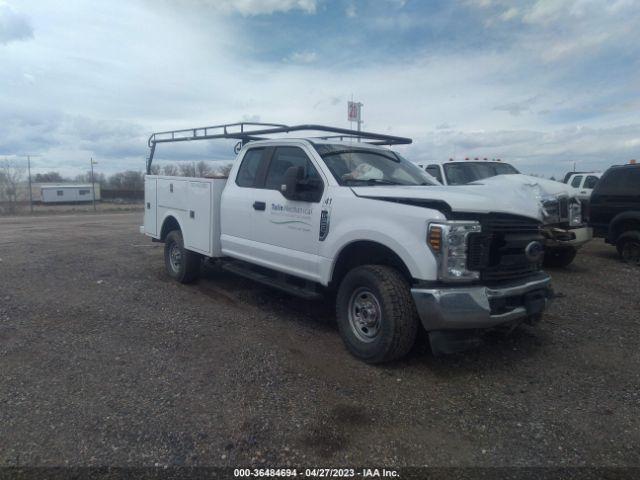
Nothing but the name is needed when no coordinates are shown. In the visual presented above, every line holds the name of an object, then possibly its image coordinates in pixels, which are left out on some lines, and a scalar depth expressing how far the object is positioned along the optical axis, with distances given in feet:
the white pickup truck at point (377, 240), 12.58
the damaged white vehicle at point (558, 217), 24.56
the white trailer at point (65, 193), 158.92
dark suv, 29.84
